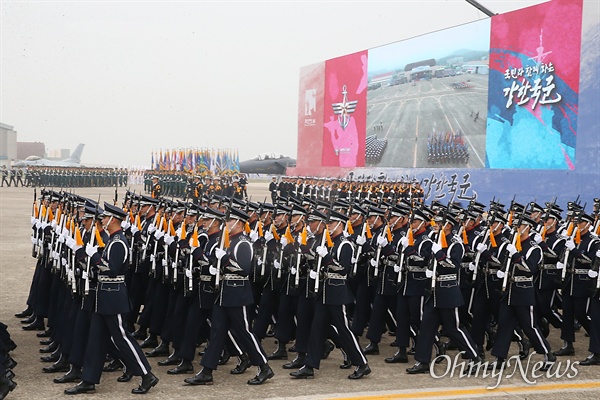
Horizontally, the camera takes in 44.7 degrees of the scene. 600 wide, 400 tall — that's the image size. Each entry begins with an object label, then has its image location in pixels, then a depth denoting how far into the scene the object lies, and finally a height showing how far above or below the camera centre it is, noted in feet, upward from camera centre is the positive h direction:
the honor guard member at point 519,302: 24.89 -4.53
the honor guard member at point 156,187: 102.32 -3.96
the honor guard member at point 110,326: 21.04 -4.87
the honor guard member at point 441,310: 24.29 -4.77
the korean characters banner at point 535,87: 83.10 +10.01
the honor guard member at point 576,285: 27.76 -4.36
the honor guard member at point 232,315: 22.36 -4.70
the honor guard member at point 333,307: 23.40 -4.64
